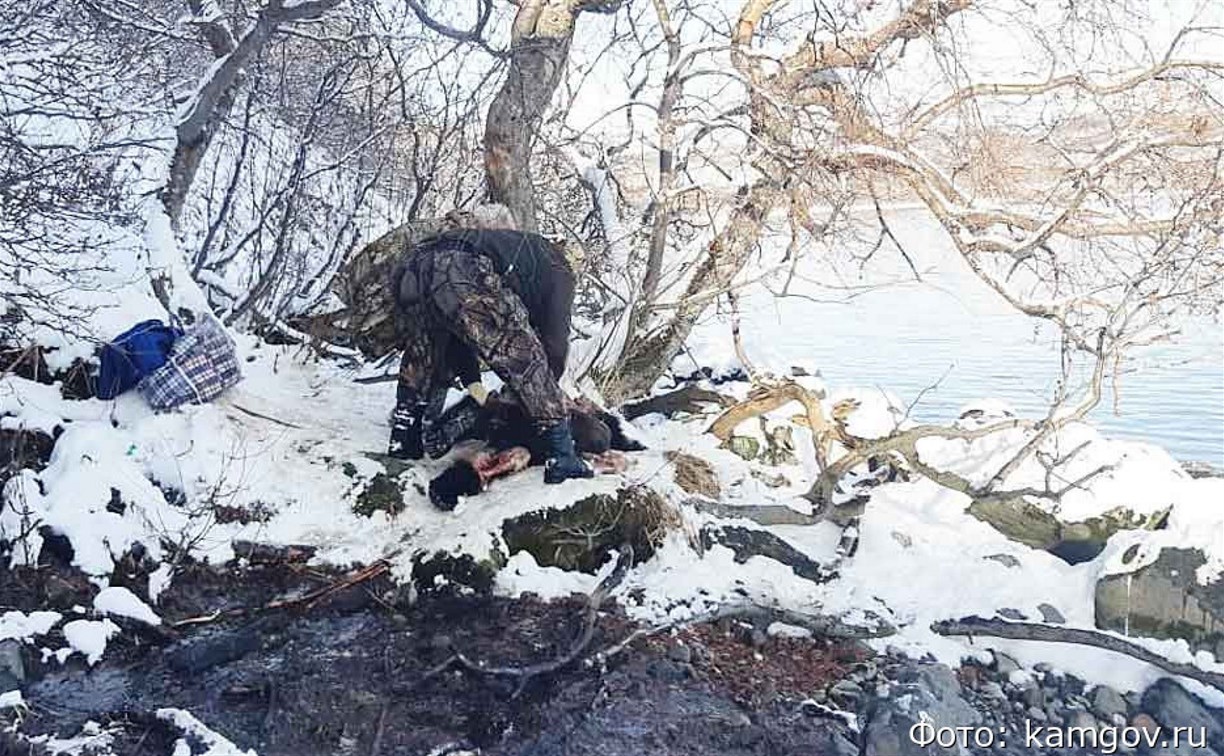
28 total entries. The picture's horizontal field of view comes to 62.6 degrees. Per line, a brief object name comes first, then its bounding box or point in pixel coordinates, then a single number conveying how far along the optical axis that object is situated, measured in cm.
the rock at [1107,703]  388
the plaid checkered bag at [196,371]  461
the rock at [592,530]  433
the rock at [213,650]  358
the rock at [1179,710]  383
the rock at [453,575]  417
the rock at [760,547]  464
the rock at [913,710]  343
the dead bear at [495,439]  459
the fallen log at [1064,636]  390
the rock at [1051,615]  434
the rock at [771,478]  594
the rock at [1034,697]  389
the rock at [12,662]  332
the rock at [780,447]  664
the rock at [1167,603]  417
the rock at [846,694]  370
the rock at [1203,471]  689
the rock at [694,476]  526
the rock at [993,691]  391
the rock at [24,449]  420
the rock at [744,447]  646
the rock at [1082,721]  381
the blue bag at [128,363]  462
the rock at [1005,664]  405
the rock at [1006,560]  480
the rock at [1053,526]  538
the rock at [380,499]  455
